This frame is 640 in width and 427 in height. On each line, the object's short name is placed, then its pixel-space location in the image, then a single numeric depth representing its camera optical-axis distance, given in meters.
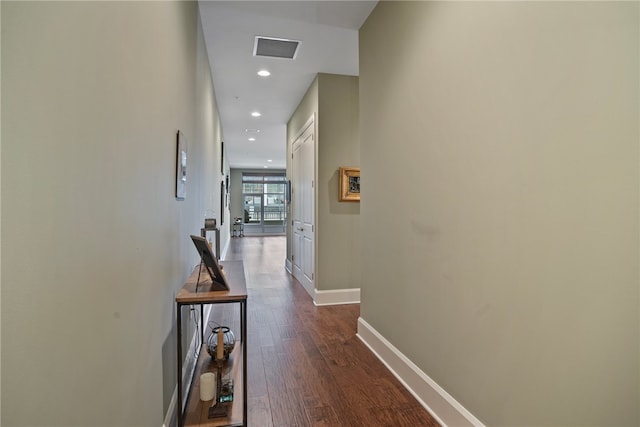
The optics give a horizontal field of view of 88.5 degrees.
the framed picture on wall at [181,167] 1.94
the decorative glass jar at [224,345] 2.17
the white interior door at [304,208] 4.62
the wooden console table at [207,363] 1.60
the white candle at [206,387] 1.87
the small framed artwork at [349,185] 4.32
